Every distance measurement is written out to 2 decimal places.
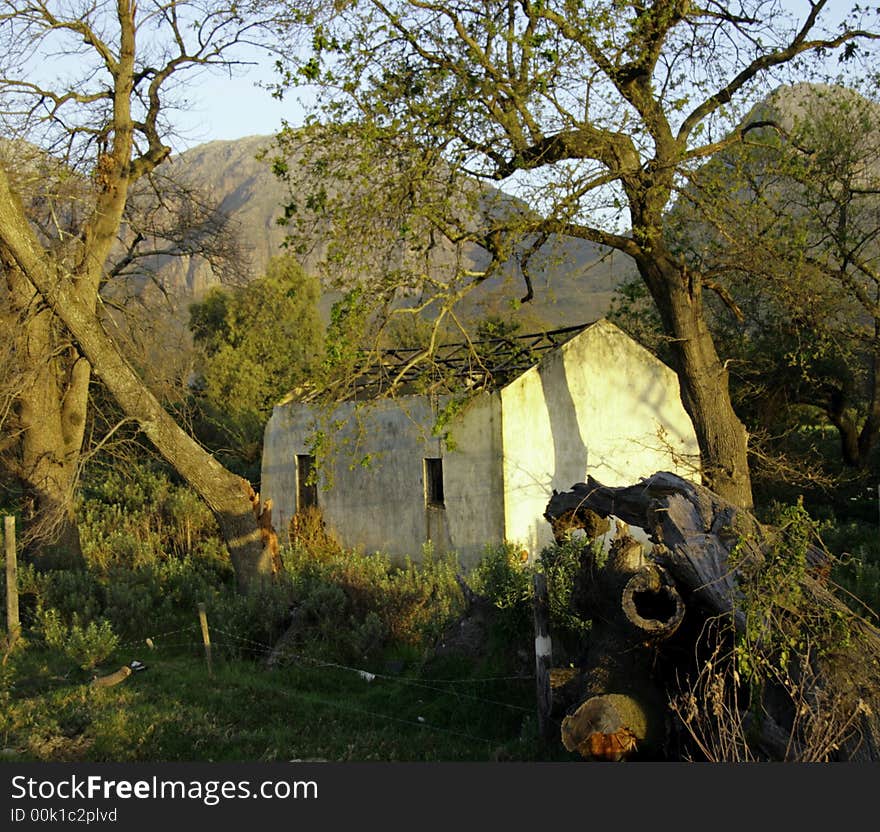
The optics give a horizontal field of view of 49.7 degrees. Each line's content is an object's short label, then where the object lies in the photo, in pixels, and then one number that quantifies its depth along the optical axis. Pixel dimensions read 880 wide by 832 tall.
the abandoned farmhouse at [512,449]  17.00
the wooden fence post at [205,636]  10.90
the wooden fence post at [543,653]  7.82
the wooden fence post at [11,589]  12.16
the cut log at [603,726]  6.40
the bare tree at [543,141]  13.94
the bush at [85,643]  11.59
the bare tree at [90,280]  13.59
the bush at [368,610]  11.55
